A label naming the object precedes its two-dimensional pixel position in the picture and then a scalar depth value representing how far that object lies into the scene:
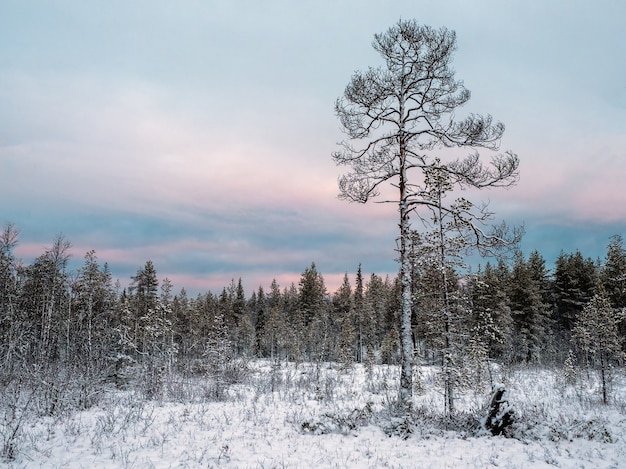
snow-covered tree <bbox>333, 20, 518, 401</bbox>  12.32
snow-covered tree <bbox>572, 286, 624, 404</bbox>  20.22
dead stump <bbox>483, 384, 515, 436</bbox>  9.23
